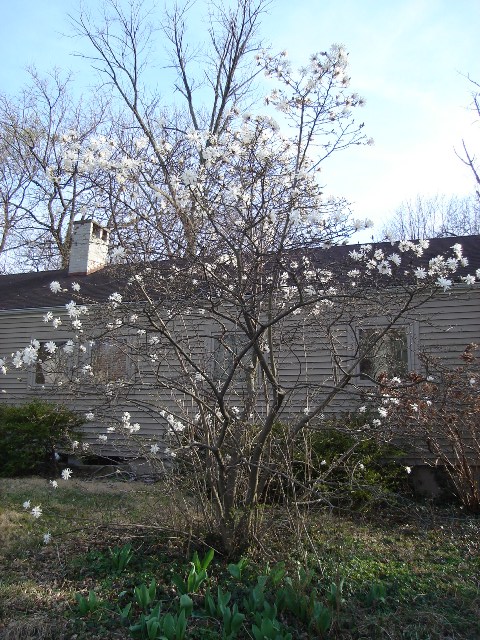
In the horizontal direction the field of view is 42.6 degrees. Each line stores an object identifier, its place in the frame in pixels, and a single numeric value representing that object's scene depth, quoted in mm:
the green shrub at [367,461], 7031
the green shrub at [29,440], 10016
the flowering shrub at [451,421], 6492
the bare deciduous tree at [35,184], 21812
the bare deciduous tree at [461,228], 24867
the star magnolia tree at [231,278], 4594
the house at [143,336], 5051
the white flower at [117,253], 4668
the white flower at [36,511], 4902
